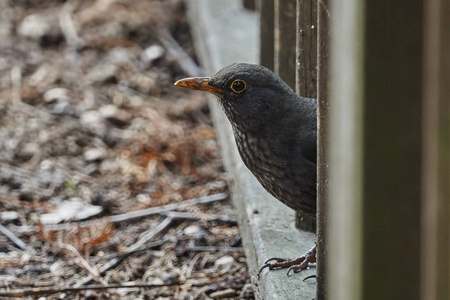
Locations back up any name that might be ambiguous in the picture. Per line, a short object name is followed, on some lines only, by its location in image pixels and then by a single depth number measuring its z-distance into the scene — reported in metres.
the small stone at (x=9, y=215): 9.23
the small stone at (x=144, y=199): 9.83
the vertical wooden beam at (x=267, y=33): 9.55
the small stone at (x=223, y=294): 7.57
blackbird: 6.74
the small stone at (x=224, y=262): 8.27
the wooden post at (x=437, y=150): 3.27
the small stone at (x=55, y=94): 12.66
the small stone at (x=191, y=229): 9.03
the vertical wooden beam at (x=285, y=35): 8.24
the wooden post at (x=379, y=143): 3.40
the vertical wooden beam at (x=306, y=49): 6.88
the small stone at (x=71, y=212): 9.26
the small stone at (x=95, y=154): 11.04
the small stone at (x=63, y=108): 12.28
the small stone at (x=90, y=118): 12.05
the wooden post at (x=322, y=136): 4.83
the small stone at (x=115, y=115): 12.17
